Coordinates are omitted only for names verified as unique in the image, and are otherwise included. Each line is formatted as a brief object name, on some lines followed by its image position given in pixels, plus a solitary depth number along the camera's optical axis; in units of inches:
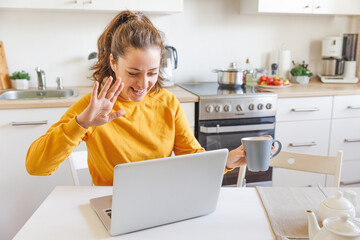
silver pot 104.1
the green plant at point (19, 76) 101.8
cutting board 100.1
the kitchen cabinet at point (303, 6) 104.3
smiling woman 40.5
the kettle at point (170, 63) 103.2
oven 94.2
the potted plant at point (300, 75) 117.8
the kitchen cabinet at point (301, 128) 100.9
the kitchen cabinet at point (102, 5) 89.0
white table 37.9
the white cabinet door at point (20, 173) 84.7
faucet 101.2
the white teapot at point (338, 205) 38.5
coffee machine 119.7
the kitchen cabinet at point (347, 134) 104.5
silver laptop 34.4
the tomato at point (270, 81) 108.5
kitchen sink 98.9
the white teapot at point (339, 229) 28.5
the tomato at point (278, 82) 107.8
